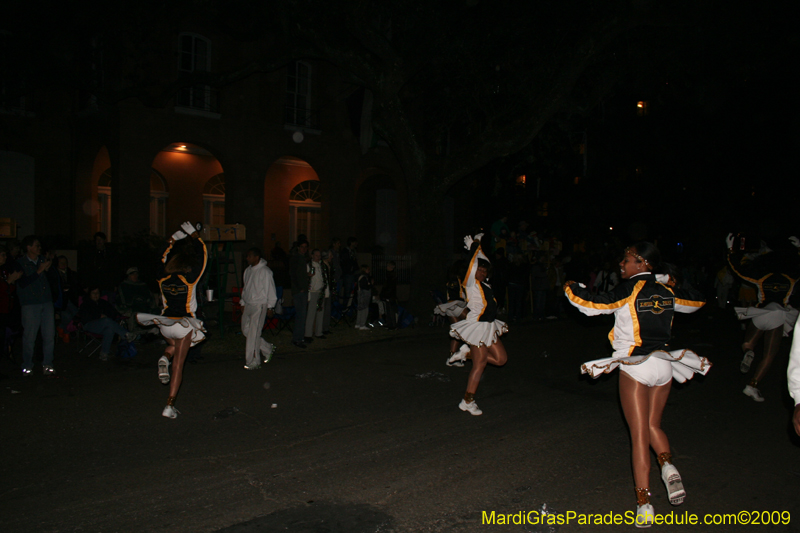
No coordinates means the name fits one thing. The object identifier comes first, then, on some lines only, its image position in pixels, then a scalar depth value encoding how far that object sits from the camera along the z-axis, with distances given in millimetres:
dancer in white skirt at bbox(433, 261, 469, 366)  7160
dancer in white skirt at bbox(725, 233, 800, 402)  7527
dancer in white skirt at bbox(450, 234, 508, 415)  6578
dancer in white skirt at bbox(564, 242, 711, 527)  4117
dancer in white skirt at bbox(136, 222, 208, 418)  6328
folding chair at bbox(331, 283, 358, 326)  13492
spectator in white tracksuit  8945
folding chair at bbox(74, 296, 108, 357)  9875
